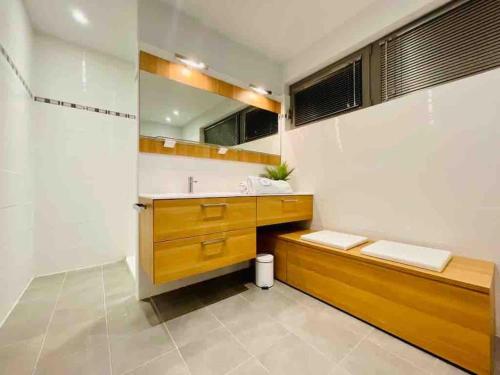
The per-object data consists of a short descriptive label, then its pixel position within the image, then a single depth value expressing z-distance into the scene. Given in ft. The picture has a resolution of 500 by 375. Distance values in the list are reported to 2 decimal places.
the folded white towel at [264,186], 5.94
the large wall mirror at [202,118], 5.72
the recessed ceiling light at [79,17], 6.02
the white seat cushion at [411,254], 3.97
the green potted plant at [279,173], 7.91
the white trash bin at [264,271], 6.21
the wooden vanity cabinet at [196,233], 4.19
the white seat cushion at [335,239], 5.23
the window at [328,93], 6.81
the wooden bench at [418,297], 3.34
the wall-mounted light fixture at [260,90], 7.79
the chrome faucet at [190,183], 6.25
